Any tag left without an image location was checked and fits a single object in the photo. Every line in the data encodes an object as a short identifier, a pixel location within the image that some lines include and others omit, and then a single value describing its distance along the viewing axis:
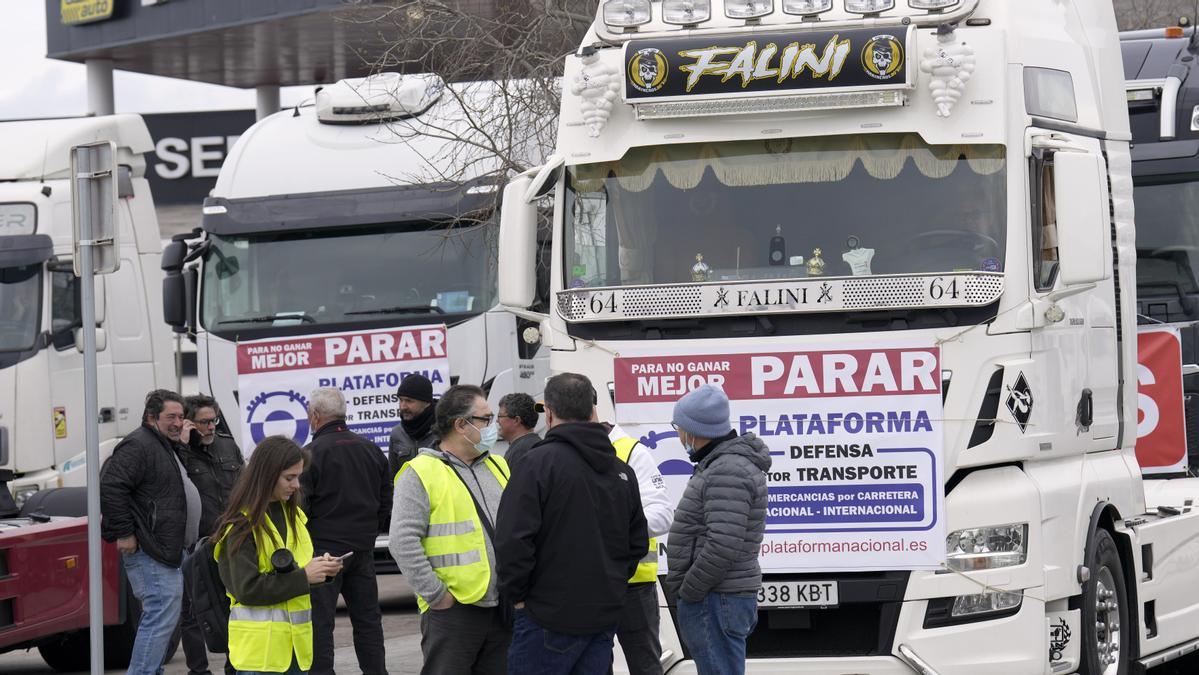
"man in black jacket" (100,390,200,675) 16.89
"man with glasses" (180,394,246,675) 18.60
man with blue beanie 12.69
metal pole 14.93
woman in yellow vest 11.80
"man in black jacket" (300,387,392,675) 15.67
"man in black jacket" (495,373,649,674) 11.26
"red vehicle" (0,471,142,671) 18.31
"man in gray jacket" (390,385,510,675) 12.05
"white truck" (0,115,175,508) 24.59
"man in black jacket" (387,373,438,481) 18.39
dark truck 19.09
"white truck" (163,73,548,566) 24.26
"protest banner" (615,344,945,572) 14.23
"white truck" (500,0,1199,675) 14.19
